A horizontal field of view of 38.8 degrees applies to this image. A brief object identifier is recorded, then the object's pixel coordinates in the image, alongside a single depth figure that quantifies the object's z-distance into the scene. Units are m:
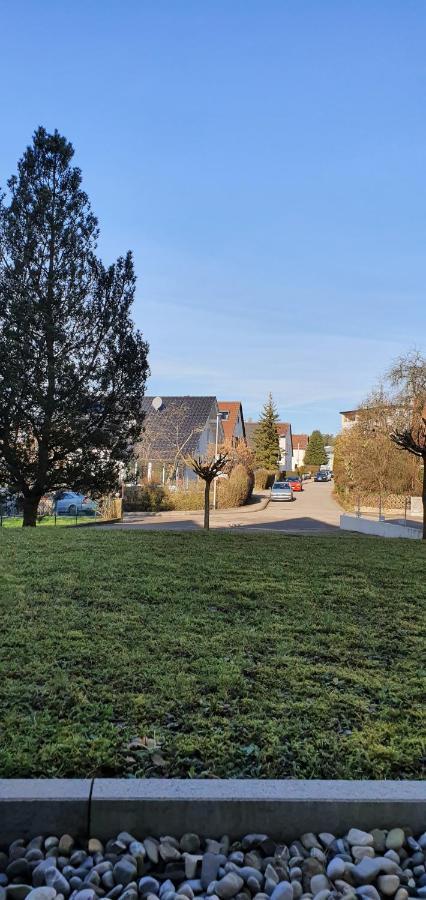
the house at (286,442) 78.18
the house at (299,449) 94.93
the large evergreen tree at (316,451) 77.75
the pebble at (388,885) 1.76
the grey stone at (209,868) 1.76
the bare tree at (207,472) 11.96
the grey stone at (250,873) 1.76
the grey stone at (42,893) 1.66
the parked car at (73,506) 23.23
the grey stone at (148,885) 1.73
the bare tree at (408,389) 25.53
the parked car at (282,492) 35.06
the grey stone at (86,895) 1.66
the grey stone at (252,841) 1.91
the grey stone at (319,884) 1.74
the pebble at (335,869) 1.79
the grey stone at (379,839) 1.92
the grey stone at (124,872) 1.75
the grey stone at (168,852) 1.84
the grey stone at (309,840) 1.91
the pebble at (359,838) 1.91
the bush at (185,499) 26.53
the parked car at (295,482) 45.84
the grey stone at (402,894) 1.72
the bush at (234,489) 28.95
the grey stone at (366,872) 1.79
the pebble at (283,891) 1.69
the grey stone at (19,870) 1.77
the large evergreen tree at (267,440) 49.94
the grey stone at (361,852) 1.87
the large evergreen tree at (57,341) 12.13
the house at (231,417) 49.03
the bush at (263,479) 43.84
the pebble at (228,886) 1.71
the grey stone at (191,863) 1.79
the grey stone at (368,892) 1.71
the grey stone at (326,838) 1.92
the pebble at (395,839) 1.92
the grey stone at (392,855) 1.87
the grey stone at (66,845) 1.87
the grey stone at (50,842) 1.88
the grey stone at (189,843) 1.88
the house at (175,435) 30.06
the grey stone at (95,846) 1.87
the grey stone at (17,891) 1.69
